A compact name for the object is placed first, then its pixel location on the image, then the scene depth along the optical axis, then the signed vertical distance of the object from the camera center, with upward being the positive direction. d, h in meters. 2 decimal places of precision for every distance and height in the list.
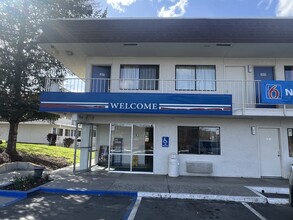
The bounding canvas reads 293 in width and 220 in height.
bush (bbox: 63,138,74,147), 34.81 -0.14
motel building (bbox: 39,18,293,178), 11.66 +2.45
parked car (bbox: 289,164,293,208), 6.98 -1.18
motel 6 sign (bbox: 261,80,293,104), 11.48 +2.52
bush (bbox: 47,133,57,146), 33.81 +0.22
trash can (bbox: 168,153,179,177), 12.43 -1.13
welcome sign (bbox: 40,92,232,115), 11.48 +1.86
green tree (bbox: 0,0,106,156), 14.77 +5.22
